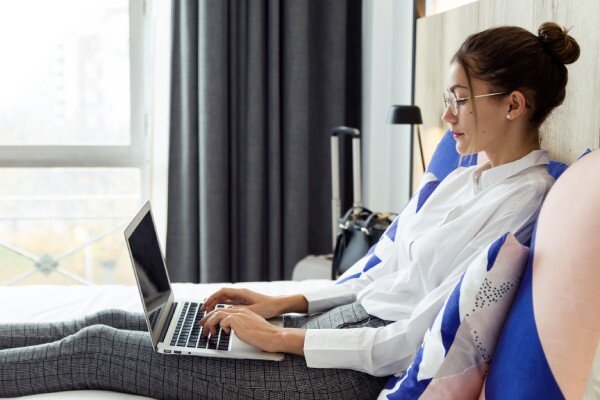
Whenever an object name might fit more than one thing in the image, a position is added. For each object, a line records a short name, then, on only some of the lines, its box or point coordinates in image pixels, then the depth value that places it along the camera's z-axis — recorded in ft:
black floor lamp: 8.27
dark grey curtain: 10.49
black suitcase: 8.54
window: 10.72
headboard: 4.98
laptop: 4.52
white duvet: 6.33
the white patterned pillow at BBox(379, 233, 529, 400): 3.72
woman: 4.38
